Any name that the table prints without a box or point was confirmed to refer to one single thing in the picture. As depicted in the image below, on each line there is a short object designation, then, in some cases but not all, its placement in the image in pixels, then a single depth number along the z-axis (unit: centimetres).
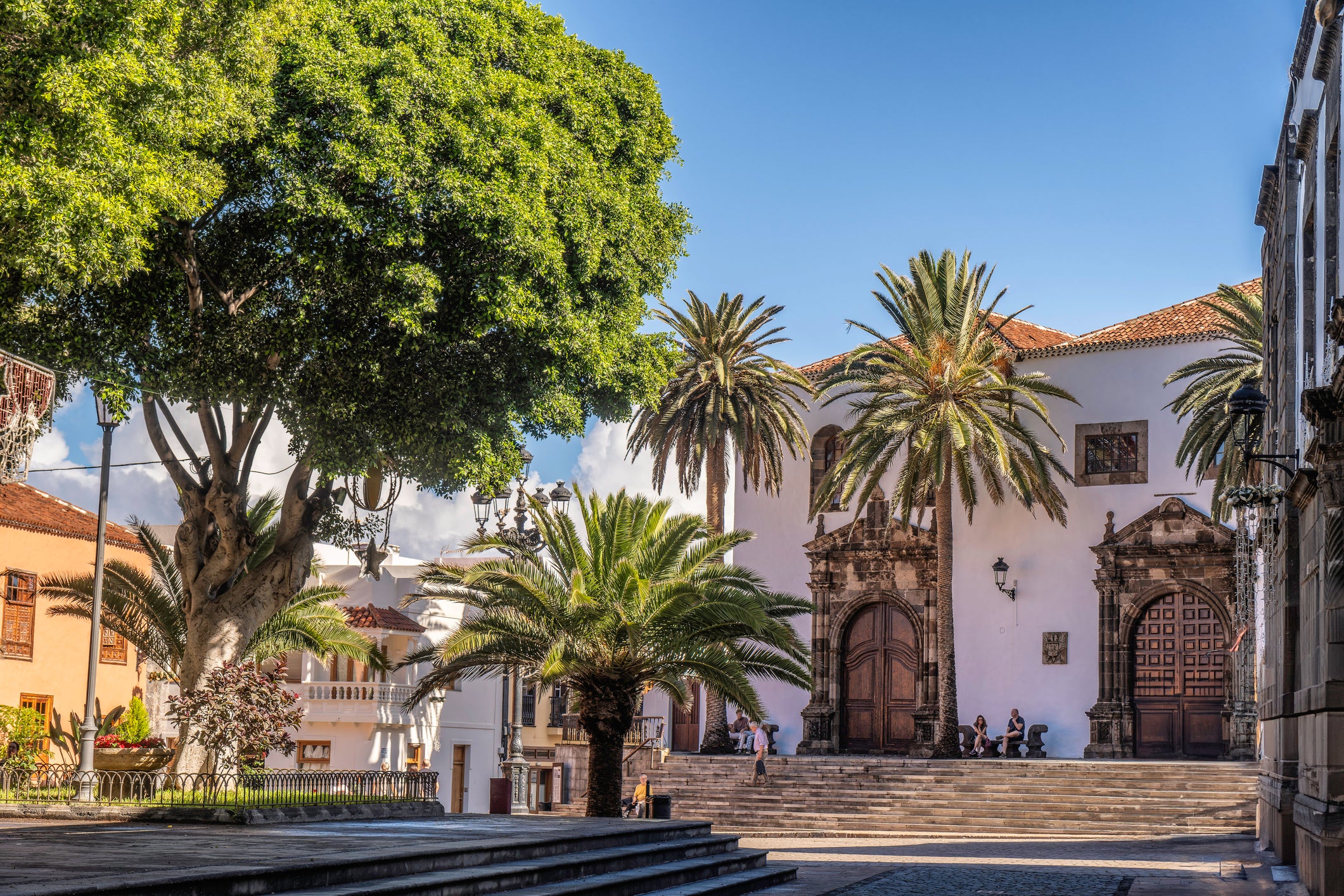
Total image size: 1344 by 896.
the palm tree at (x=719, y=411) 3597
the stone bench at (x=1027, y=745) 3288
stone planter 2203
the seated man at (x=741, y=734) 3644
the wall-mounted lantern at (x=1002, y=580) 3447
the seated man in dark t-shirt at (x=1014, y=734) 3272
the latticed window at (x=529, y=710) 4969
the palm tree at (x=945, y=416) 3225
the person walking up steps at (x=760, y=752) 3016
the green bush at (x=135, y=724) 2641
